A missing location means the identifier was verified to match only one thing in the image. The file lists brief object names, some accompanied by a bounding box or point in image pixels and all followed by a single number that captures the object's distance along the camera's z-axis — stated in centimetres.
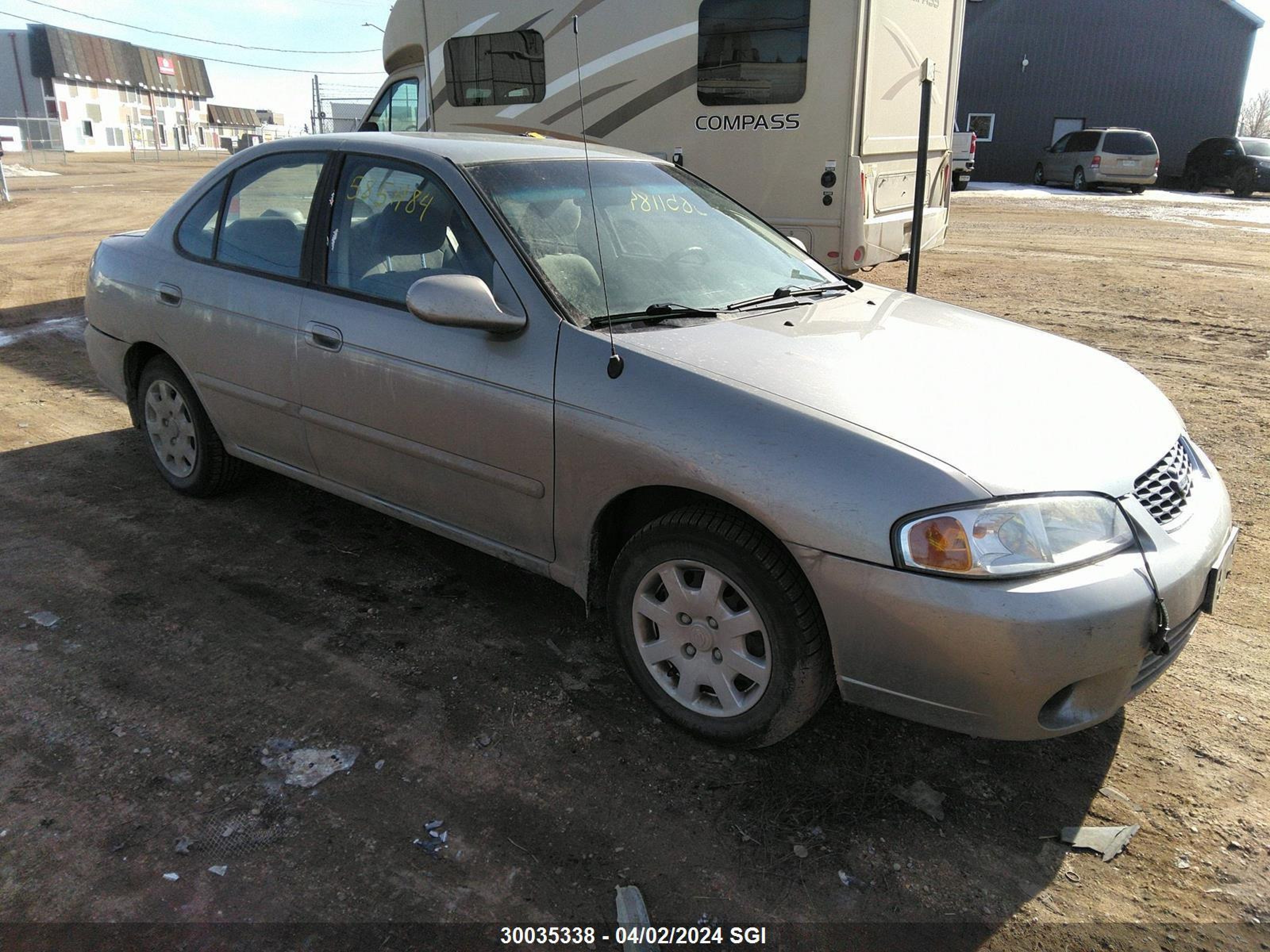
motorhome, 796
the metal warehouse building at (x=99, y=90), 6162
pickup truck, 2105
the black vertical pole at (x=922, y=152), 570
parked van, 2566
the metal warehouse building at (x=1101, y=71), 3112
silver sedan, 247
